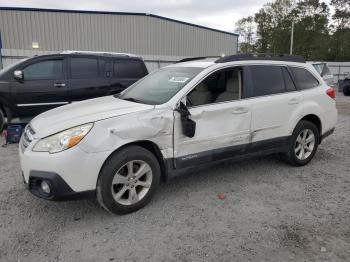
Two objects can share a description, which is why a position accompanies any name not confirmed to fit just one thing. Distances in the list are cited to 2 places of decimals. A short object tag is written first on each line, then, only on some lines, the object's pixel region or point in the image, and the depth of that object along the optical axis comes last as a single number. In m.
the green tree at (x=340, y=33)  41.97
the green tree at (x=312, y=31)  42.16
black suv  6.62
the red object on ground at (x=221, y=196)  3.80
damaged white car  3.03
